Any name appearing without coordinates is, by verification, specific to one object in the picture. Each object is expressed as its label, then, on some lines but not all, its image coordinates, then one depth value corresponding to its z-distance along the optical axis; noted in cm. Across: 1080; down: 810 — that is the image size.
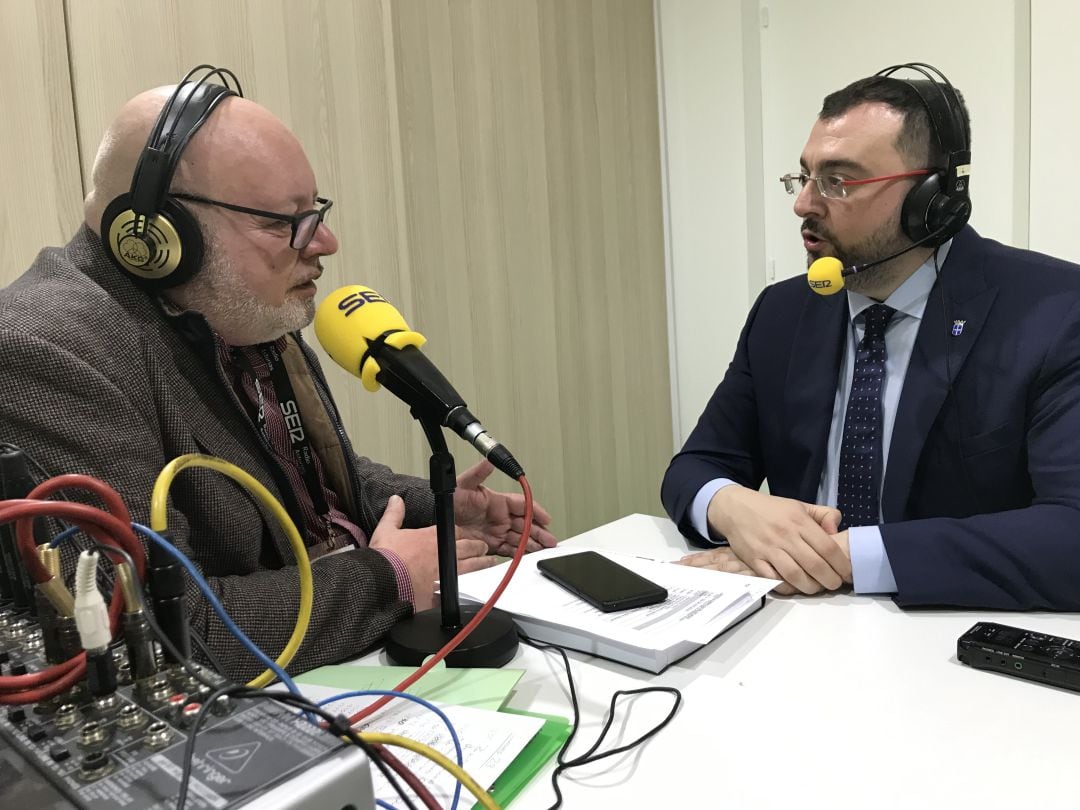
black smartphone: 99
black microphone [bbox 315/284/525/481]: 85
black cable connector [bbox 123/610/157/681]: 51
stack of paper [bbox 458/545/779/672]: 90
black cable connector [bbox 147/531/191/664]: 54
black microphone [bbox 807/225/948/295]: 144
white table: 67
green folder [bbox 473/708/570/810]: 67
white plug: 47
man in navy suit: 108
